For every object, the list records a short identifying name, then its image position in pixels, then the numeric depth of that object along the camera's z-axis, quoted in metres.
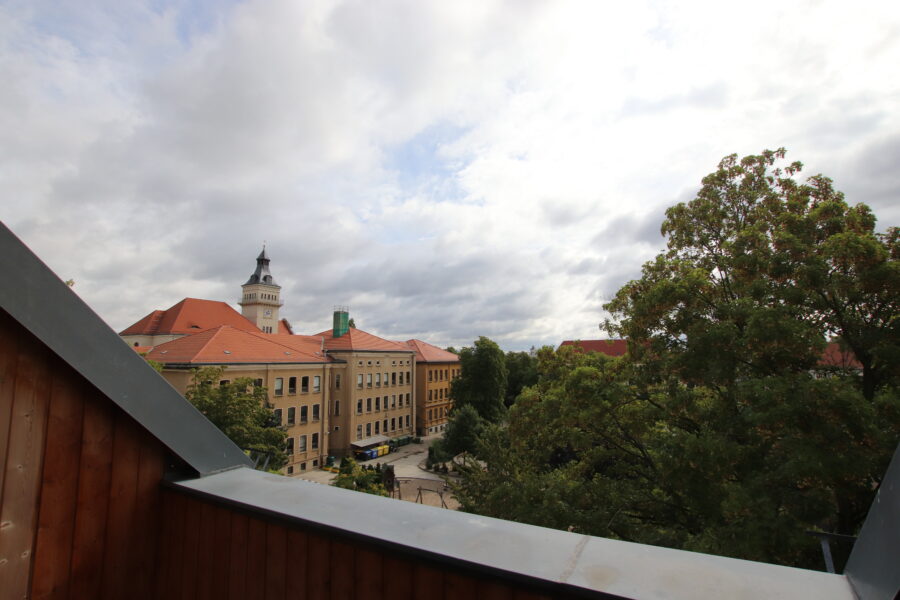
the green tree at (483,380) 43.12
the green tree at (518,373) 53.27
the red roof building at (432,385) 53.41
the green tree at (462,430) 33.81
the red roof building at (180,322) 47.34
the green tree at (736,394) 6.21
